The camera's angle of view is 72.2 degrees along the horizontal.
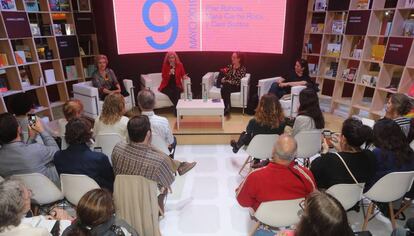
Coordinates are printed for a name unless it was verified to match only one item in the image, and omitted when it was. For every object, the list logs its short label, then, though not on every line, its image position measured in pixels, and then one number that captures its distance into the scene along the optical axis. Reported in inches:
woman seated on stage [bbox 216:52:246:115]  222.8
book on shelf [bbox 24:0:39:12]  193.5
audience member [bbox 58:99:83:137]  122.2
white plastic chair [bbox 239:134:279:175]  123.9
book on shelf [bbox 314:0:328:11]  227.1
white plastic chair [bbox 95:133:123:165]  117.4
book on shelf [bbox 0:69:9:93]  183.3
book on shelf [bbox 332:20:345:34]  217.5
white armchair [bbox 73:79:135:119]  194.7
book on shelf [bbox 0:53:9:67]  177.3
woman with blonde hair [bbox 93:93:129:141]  123.9
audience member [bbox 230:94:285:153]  125.4
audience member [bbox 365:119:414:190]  96.9
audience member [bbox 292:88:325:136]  128.5
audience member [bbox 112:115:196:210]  88.3
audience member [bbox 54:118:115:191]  91.2
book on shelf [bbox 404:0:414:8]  166.2
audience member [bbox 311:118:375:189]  89.2
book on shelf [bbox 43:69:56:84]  211.3
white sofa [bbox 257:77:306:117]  197.9
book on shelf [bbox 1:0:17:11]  175.2
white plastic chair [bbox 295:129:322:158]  124.2
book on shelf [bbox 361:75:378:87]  199.0
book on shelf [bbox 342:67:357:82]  216.1
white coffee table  187.3
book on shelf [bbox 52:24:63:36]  212.3
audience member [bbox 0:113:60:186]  90.7
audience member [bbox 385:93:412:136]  120.6
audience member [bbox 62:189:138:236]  59.1
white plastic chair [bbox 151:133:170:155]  124.0
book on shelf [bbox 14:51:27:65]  187.4
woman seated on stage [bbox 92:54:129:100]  201.9
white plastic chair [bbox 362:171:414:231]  91.5
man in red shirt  79.3
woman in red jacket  222.1
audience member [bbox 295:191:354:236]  52.7
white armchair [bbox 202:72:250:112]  215.2
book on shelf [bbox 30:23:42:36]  197.8
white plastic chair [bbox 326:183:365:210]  88.0
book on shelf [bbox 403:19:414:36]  173.2
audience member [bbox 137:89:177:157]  127.4
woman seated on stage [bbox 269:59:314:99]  207.2
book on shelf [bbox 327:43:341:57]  224.2
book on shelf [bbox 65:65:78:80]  228.5
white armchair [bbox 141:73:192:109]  221.1
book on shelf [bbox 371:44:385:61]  191.7
